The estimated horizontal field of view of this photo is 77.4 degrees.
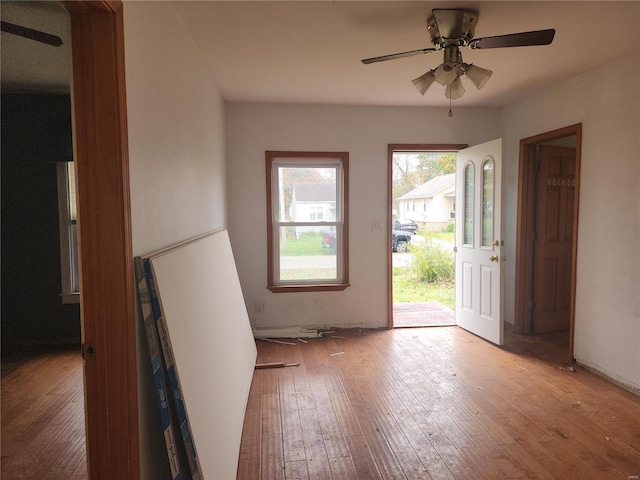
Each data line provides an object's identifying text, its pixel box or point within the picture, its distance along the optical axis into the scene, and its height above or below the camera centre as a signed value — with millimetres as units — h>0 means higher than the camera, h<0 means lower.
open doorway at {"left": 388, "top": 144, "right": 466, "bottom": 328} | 5547 -536
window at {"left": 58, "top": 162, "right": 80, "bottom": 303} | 3943 -116
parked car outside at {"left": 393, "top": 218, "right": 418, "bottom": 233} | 9898 -215
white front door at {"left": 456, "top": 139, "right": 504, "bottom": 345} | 4039 -275
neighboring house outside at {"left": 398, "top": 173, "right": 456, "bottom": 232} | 9359 +333
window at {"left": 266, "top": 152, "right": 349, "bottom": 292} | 4504 -70
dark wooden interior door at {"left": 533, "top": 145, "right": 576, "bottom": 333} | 4375 -243
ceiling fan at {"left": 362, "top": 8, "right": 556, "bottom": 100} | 2199 +985
